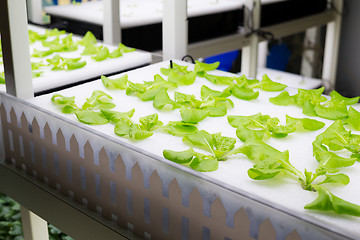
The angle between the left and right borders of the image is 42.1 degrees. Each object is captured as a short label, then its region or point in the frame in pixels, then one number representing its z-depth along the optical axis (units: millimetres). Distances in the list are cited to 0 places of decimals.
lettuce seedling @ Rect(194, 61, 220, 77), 1355
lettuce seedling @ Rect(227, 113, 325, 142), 936
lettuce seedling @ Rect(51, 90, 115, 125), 1002
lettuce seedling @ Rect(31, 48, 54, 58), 1485
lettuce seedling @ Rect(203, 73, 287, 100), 1167
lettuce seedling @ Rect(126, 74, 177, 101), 1149
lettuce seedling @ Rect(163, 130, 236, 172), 811
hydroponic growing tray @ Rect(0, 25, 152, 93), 1248
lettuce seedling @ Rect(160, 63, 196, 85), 1271
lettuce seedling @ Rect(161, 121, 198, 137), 954
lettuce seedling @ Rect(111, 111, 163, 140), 926
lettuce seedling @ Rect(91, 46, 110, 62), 1439
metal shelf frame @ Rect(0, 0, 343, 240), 990
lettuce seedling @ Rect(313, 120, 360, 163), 808
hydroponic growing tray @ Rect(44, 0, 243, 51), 2262
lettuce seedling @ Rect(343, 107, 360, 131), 978
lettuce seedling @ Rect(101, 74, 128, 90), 1233
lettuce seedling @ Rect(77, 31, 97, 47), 1651
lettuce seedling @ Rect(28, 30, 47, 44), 1681
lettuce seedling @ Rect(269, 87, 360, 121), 1039
